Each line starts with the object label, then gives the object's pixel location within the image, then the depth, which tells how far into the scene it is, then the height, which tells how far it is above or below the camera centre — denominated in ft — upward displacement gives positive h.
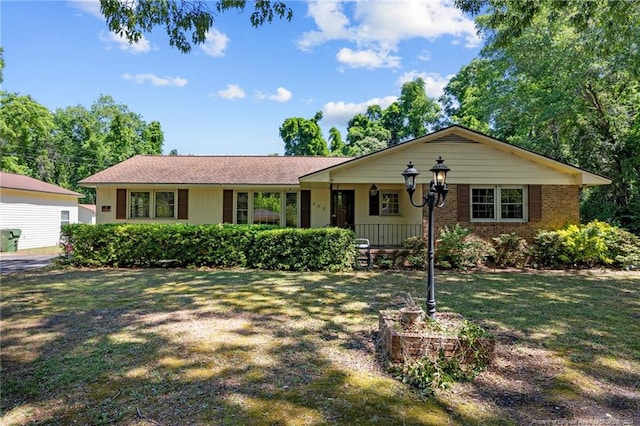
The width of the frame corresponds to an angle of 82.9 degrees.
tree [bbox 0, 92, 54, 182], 87.56 +21.72
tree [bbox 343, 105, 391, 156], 111.75 +28.02
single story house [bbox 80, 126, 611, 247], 38.47 +3.49
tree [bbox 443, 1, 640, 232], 49.90 +17.84
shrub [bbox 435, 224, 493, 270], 35.37 -3.19
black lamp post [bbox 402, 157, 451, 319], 15.29 +1.21
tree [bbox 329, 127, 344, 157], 128.63 +27.61
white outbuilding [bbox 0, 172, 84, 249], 55.47 +1.43
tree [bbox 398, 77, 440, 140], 112.98 +34.67
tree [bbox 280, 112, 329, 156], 130.11 +30.20
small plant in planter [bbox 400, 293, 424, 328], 13.66 -3.71
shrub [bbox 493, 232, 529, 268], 36.45 -3.28
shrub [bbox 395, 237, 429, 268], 35.27 -3.48
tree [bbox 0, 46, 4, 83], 65.38 +28.33
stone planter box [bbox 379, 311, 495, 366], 12.60 -4.49
